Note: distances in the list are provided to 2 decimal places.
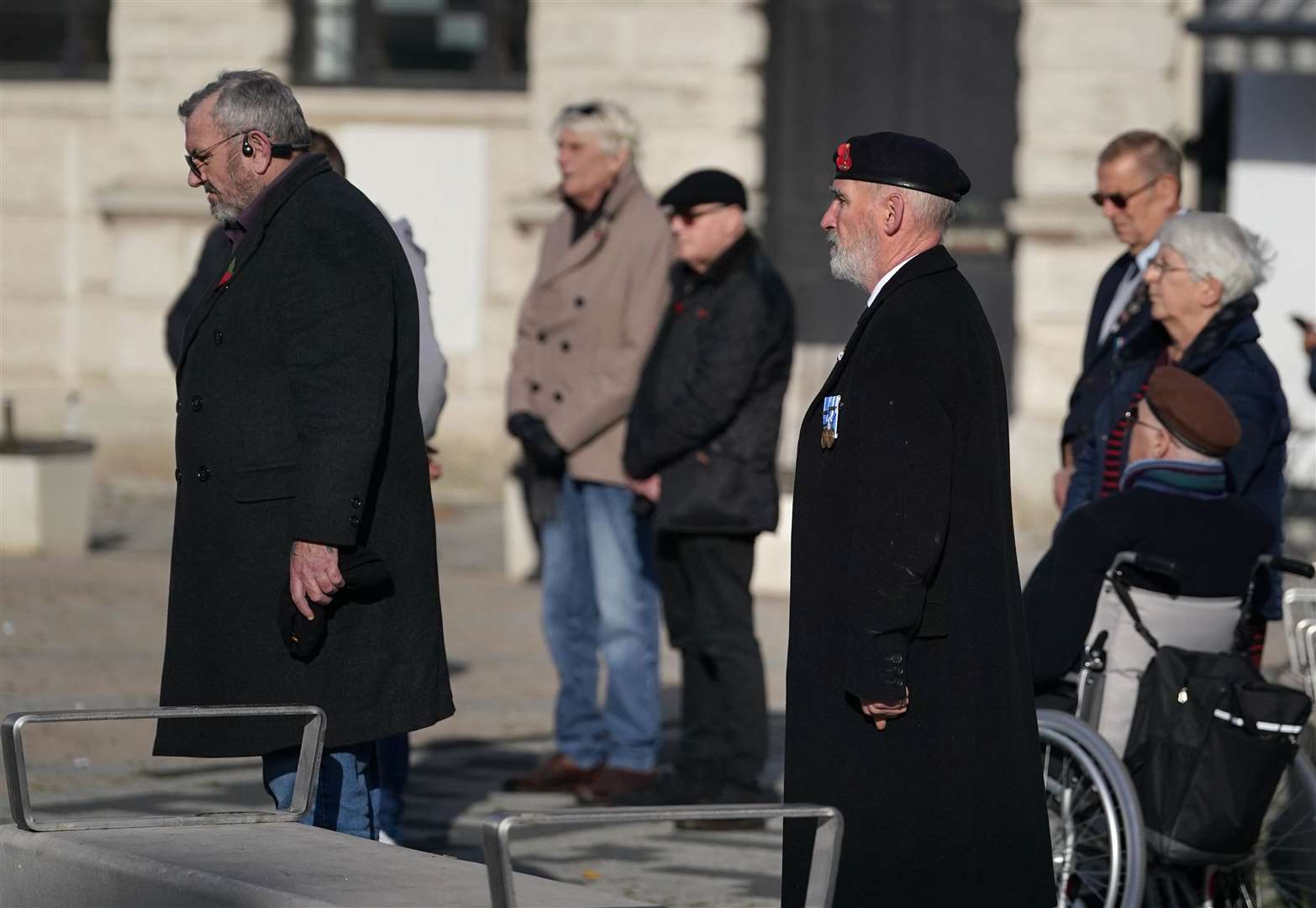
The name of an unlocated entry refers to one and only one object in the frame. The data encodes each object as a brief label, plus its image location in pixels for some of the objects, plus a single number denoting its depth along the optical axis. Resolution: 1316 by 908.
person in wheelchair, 10.92
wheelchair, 10.71
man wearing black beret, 8.20
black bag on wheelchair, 10.49
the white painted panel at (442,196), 31.45
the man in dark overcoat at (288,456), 9.27
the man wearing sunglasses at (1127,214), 13.09
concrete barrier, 7.42
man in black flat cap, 13.91
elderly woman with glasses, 11.70
